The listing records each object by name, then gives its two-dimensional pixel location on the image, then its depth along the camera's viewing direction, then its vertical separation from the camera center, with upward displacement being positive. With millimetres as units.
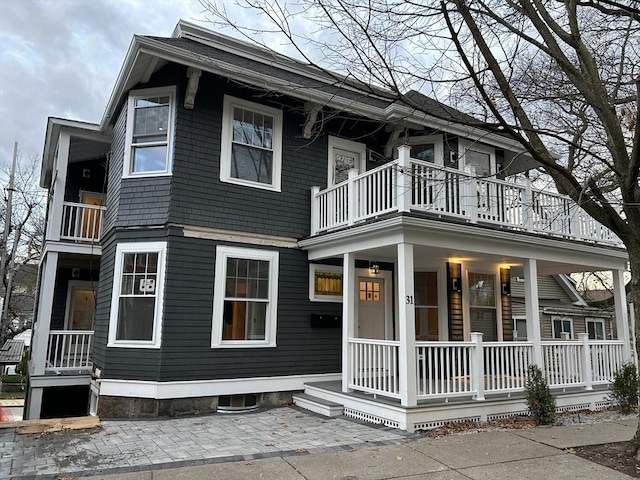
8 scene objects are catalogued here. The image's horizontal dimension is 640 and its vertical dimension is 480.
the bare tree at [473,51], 4766 +3019
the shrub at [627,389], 8016 -1253
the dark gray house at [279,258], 7438 +1080
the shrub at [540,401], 7012 -1305
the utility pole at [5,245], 11501 +1657
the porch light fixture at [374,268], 9482 +933
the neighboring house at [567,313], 18500 +154
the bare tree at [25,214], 21625 +4581
